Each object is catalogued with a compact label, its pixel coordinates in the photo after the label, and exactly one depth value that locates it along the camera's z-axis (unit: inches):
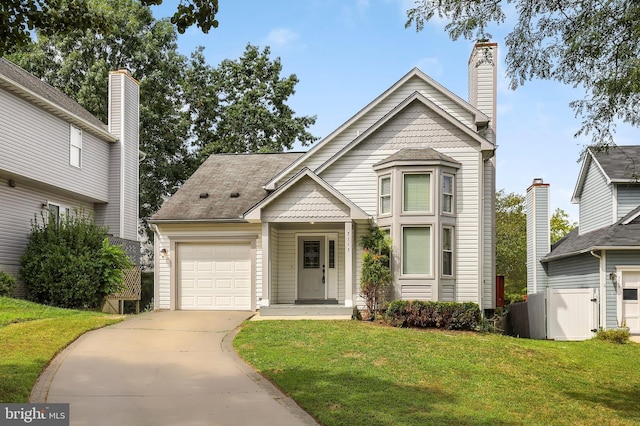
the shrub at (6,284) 776.1
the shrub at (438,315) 690.2
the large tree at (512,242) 1481.3
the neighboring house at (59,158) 863.1
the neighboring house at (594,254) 783.1
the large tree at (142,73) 1360.7
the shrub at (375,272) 733.9
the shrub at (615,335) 737.6
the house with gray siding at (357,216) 745.0
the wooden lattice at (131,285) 939.3
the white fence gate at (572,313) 792.9
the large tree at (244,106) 1461.6
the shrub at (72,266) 818.8
